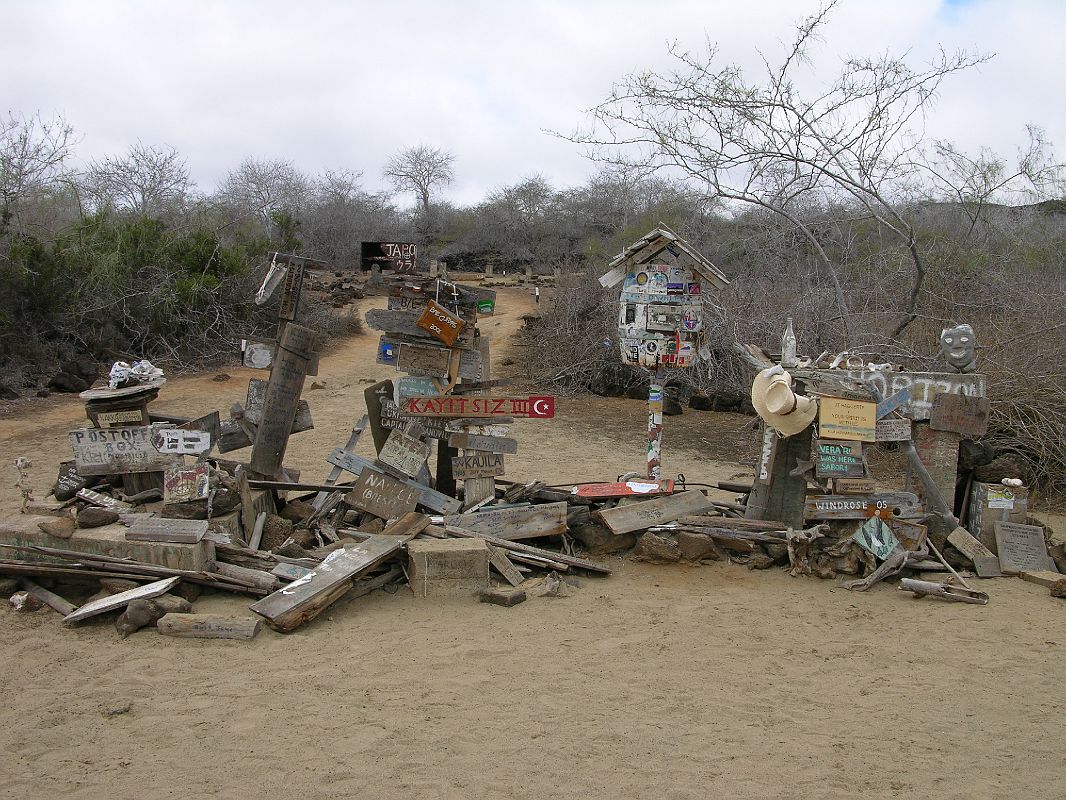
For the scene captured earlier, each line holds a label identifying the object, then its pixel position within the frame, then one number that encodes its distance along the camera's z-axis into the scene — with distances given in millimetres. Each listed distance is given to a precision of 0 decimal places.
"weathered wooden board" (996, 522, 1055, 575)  6375
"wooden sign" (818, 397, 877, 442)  6238
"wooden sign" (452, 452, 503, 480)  6734
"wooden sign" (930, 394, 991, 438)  6543
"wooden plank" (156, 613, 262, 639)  4977
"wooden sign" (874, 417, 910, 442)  6465
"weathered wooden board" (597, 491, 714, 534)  6488
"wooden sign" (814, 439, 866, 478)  6348
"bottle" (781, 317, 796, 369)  6531
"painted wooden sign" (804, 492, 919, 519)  6293
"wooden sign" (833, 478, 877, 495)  6352
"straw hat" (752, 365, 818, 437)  5938
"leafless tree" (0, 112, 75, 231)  17203
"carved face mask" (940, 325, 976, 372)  6652
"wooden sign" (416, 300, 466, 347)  6602
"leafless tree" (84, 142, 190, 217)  27733
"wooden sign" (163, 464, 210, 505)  5965
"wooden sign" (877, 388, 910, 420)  6477
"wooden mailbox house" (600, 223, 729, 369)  7023
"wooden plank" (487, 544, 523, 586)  5914
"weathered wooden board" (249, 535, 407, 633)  5078
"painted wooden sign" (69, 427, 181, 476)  6477
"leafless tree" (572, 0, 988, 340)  10375
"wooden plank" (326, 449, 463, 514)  6645
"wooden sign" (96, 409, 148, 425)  6516
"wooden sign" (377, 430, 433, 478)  6652
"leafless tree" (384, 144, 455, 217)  48188
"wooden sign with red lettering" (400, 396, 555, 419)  6652
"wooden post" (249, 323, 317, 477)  7094
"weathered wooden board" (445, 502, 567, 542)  6418
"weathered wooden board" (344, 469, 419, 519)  6535
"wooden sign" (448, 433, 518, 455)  6715
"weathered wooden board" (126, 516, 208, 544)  5578
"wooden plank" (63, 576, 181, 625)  5113
